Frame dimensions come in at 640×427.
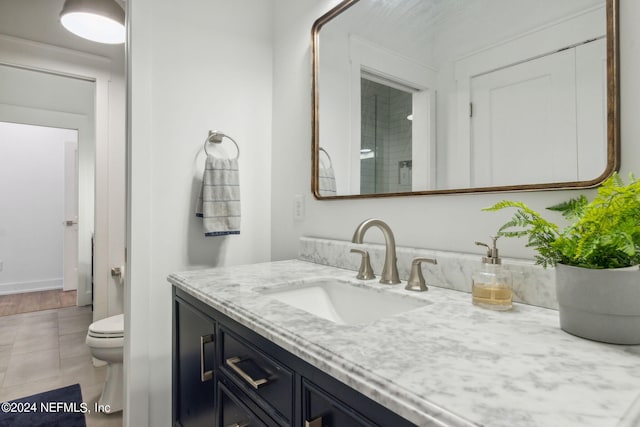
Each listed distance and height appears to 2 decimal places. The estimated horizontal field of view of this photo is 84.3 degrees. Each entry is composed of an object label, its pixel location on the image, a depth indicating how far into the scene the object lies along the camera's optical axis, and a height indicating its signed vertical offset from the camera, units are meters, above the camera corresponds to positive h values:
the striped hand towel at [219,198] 1.50 +0.07
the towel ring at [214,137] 1.57 +0.34
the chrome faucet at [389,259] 1.07 -0.14
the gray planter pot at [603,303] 0.57 -0.15
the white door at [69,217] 4.19 -0.04
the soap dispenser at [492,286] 0.81 -0.17
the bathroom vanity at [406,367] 0.42 -0.22
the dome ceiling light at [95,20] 2.02 +1.15
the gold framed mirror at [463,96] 0.81 +0.34
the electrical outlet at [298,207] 1.63 +0.03
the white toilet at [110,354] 1.85 -0.74
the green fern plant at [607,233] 0.56 -0.03
